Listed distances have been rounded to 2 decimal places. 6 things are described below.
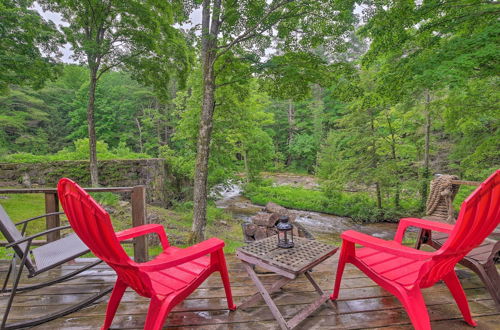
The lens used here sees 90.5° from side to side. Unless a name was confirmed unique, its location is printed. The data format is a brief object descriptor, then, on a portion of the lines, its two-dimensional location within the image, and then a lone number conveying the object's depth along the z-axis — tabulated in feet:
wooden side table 5.32
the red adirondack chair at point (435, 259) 4.39
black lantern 6.30
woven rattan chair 6.06
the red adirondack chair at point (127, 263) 4.41
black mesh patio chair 5.59
